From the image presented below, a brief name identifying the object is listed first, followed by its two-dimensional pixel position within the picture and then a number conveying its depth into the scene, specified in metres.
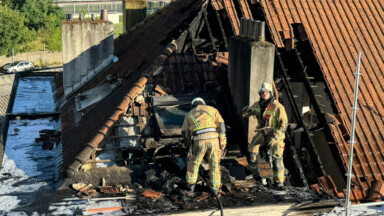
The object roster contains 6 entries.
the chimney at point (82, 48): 15.32
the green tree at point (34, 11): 55.81
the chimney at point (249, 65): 10.76
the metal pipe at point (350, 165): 8.95
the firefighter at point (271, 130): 9.91
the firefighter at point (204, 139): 9.46
